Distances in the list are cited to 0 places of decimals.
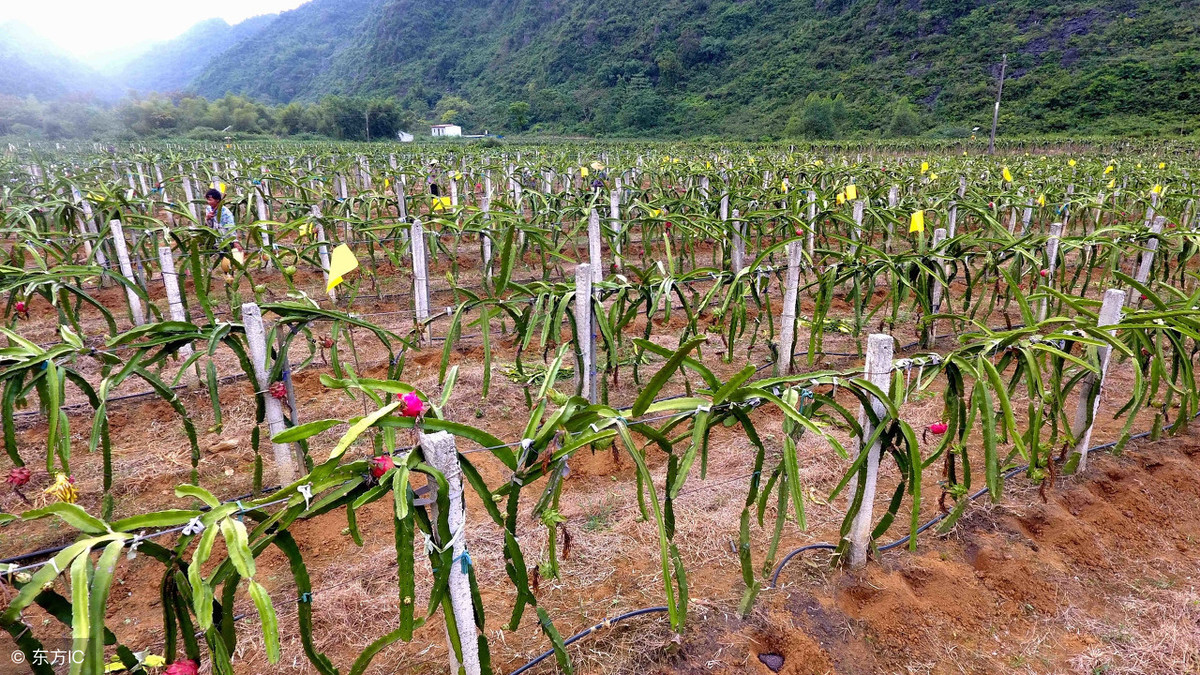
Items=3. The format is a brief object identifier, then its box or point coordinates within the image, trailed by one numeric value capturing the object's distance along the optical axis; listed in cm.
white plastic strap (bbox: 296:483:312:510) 129
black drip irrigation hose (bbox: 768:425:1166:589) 230
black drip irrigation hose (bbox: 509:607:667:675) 190
